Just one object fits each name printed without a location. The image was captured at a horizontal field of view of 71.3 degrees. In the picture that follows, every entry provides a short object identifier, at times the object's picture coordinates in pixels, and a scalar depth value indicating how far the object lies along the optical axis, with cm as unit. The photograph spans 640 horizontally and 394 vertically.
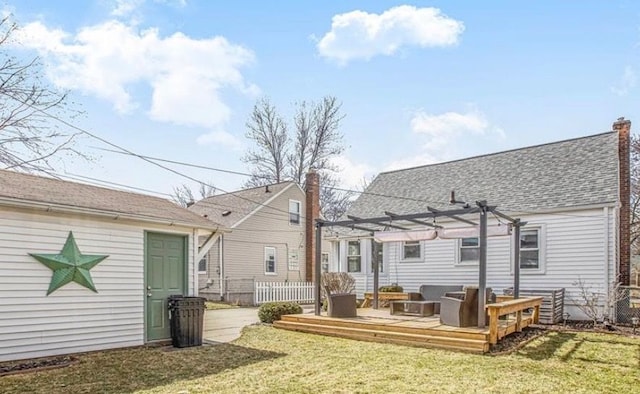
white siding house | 1165
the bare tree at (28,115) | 970
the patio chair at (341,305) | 1062
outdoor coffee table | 1082
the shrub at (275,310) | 1148
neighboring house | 2030
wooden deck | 809
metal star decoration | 718
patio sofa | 1189
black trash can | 831
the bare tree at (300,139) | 2959
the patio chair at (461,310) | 895
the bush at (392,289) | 1477
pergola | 866
